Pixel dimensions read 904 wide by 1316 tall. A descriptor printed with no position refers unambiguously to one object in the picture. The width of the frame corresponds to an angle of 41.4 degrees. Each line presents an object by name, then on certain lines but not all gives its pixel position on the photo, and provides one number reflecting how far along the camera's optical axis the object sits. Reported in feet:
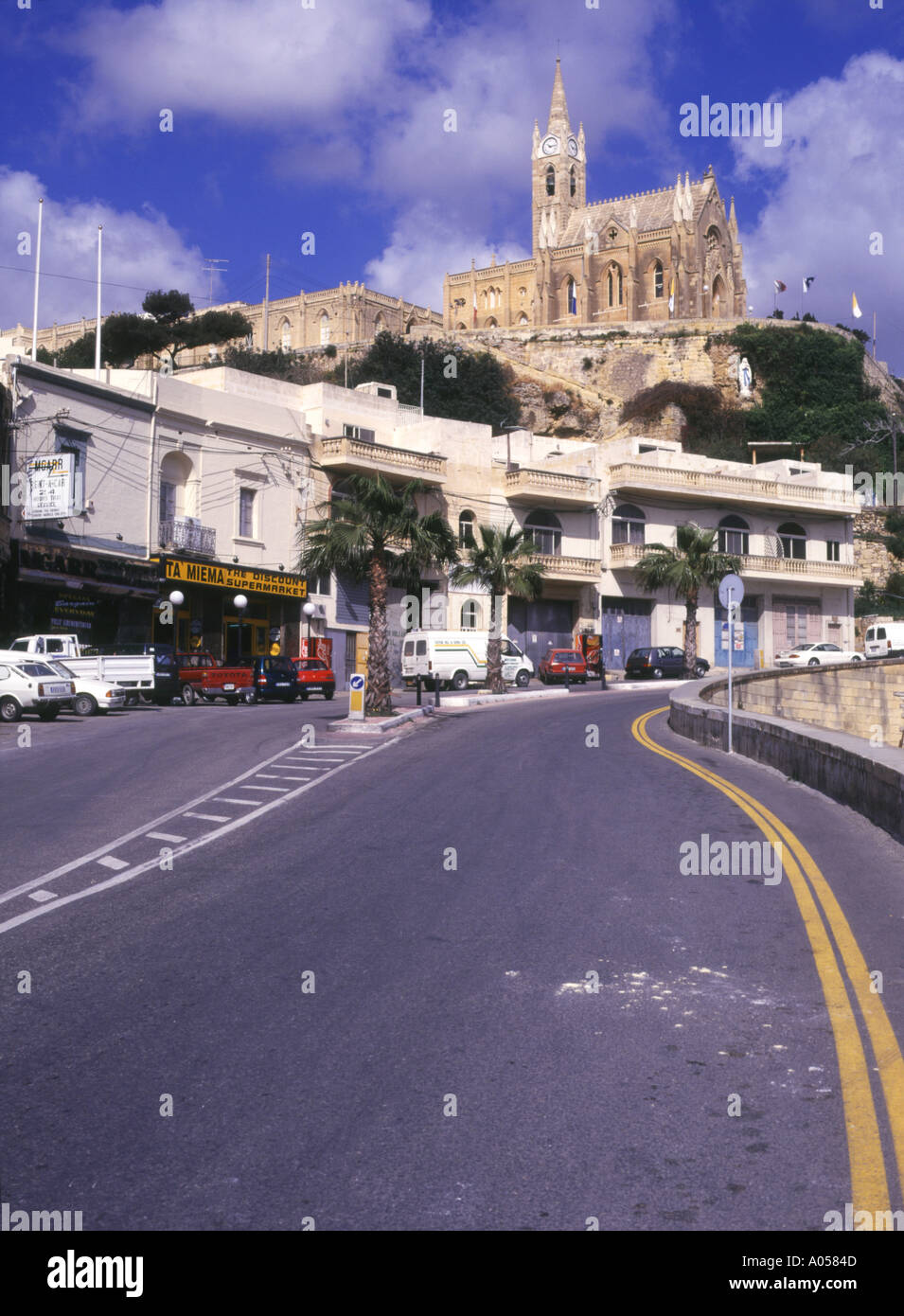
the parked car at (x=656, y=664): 158.10
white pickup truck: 95.35
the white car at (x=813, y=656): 163.58
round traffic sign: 67.92
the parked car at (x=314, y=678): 115.24
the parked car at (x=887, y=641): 168.14
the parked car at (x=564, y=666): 146.41
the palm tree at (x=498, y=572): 122.01
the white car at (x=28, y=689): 84.12
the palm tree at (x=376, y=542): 91.15
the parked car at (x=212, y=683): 106.93
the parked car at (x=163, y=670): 99.71
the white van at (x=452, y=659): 136.87
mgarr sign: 104.53
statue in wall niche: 263.08
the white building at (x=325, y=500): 116.47
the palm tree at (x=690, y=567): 155.12
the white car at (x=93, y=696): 90.79
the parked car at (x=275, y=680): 110.83
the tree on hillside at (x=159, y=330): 234.58
